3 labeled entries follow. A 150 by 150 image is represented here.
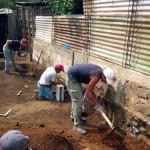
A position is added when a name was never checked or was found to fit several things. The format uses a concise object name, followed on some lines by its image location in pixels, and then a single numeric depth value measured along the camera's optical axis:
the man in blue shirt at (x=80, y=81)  6.13
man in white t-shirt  8.75
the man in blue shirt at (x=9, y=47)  12.86
